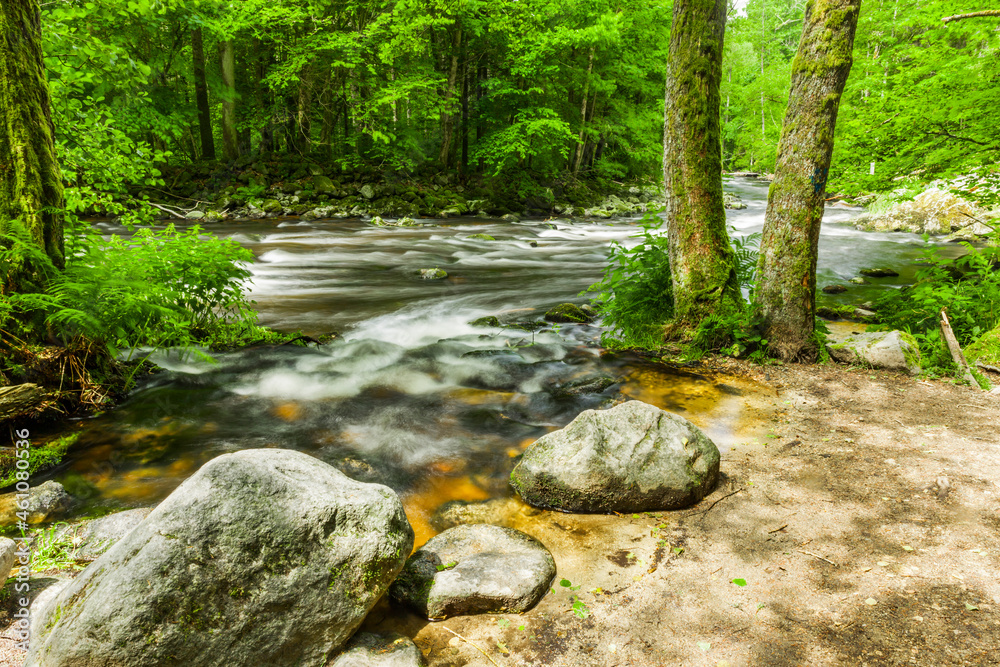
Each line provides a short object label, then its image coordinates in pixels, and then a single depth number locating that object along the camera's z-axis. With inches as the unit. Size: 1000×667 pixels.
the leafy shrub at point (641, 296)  272.4
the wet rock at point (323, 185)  834.8
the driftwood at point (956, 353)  204.4
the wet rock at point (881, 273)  455.2
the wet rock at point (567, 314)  330.6
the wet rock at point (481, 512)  145.9
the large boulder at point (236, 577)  83.2
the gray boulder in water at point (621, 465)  142.6
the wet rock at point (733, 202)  1021.5
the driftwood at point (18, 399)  160.6
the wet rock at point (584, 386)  229.3
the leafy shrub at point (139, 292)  174.7
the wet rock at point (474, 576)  111.0
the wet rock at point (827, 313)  322.0
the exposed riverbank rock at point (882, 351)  219.9
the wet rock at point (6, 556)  95.4
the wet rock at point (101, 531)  119.6
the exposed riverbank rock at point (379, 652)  95.3
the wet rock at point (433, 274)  470.6
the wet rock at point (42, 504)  132.4
